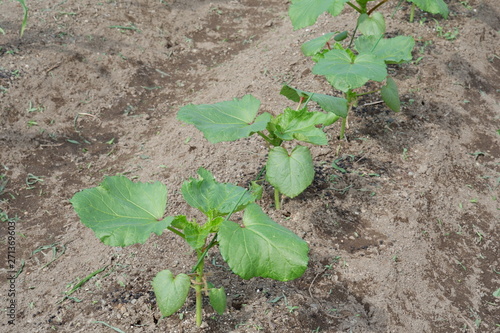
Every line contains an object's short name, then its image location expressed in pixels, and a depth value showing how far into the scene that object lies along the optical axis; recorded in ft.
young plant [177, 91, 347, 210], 8.16
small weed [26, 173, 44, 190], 11.27
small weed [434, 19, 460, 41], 14.85
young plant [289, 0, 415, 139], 8.96
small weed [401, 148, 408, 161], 11.07
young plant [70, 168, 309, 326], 6.17
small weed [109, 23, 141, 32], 15.78
